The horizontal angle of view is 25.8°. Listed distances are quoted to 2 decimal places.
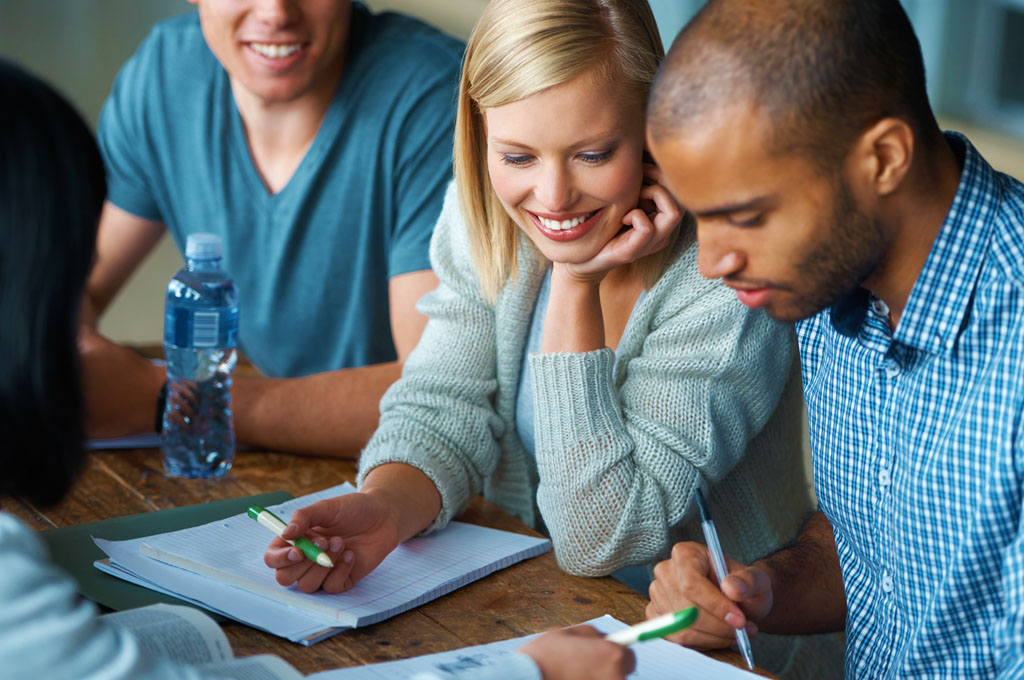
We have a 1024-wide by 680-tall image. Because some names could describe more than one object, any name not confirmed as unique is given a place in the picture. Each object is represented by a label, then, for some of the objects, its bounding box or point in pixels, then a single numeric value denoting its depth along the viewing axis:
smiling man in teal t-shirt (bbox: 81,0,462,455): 2.09
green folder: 1.56
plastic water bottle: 1.86
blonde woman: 1.65
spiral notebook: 1.55
